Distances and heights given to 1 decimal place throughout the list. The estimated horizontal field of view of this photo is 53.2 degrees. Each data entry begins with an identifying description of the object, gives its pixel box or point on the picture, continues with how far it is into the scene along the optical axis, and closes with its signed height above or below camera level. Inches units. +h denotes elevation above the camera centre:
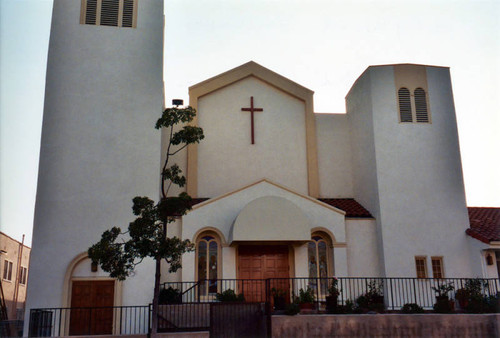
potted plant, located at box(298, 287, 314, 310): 684.1 +2.7
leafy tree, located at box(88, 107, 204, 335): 540.7 +67.2
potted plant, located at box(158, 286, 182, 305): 718.5 +11.3
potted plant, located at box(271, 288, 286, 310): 694.5 +4.5
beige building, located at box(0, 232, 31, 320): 1514.5 +109.1
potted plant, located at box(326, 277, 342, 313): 655.8 +0.7
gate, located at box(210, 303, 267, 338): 604.4 -20.3
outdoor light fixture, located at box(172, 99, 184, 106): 637.3 +251.6
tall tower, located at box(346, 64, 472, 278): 839.7 +220.3
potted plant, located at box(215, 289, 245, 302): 700.0 +8.5
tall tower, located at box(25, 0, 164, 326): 745.0 +260.5
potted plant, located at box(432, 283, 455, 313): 674.2 -3.0
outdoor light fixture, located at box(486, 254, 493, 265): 812.6 +63.0
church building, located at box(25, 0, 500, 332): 762.2 +208.5
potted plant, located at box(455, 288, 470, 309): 728.3 +3.6
